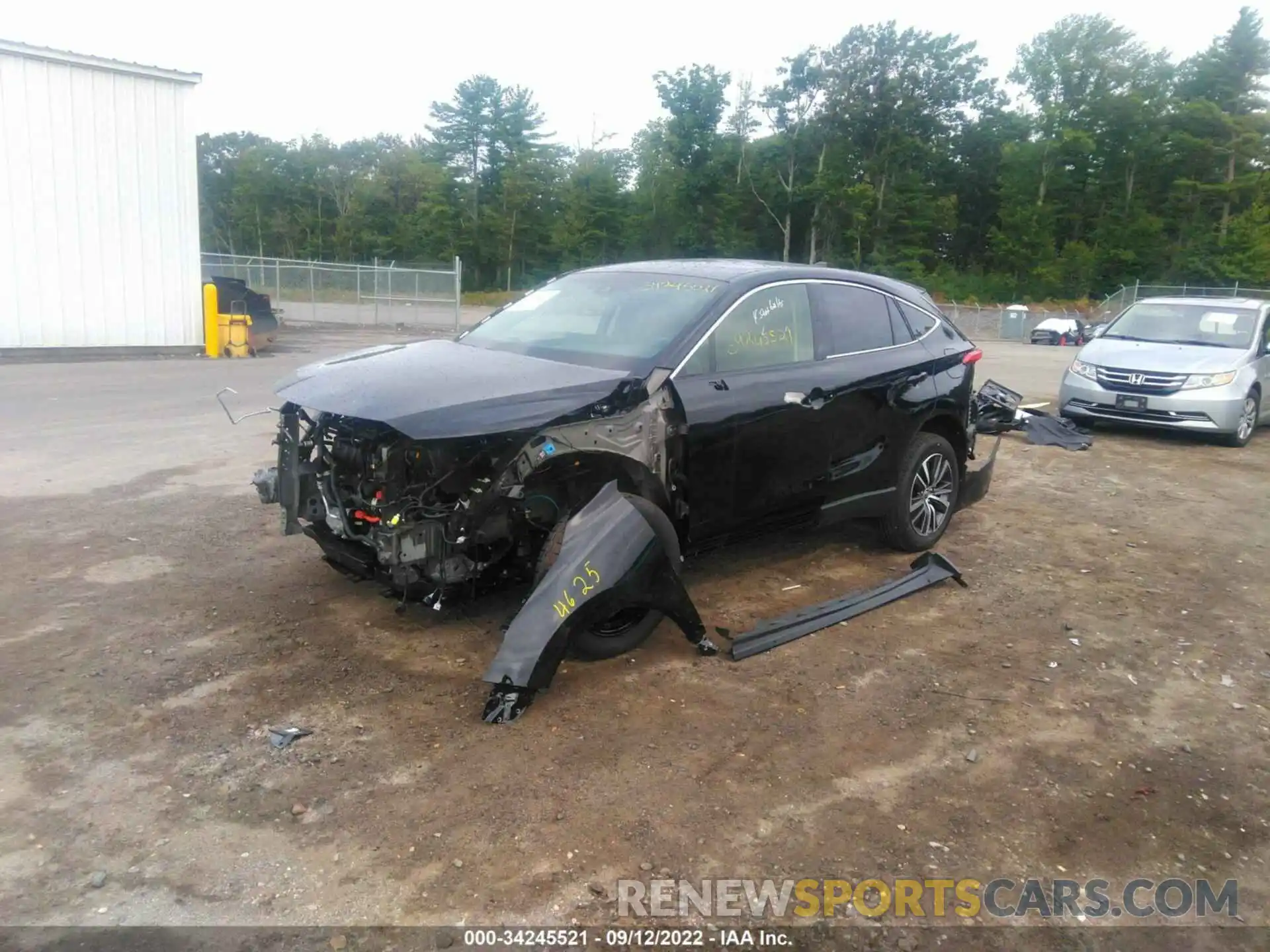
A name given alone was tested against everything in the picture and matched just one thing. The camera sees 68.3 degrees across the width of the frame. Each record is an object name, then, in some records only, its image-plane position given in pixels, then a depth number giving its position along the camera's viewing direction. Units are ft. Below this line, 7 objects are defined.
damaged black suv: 13.67
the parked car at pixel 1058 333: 121.39
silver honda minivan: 34.32
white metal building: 52.54
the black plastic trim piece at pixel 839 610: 15.42
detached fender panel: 12.75
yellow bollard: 59.41
